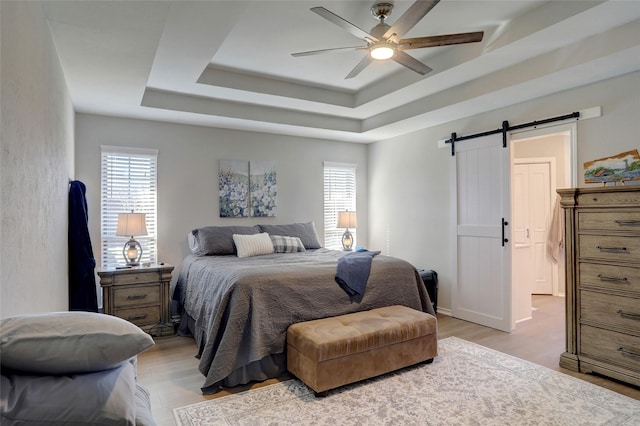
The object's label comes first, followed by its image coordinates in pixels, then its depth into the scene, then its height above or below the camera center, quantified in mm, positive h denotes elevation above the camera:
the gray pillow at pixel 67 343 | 908 -344
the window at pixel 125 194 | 4152 +248
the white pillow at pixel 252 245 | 4117 -350
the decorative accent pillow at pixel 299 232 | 4754 -233
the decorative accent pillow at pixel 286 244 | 4402 -372
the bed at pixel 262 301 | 2680 -735
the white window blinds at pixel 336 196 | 5715 +293
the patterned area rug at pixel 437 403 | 2252 -1277
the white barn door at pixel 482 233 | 4000 -238
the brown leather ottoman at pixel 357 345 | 2508 -975
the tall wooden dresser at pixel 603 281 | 2656 -533
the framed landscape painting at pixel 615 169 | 2717 +342
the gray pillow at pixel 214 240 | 4176 -299
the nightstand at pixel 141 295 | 3646 -832
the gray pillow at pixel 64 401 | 829 -450
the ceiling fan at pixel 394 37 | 2170 +1177
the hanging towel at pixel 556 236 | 5730 -374
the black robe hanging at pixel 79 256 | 3195 -373
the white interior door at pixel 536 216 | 5832 -53
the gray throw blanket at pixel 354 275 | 3131 -533
